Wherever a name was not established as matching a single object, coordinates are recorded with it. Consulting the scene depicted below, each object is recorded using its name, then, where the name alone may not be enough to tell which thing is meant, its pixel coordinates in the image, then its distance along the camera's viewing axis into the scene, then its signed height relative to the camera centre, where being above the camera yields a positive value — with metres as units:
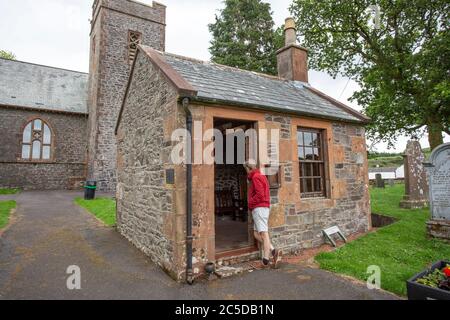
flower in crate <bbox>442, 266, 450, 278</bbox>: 3.48 -1.22
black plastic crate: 3.26 -1.44
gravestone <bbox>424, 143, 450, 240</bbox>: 6.86 -0.31
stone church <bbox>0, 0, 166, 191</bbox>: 18.64 +5.34
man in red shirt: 5.37 -0.56
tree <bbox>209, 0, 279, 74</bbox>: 21.86 +12.45
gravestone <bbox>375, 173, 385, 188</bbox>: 20.70 -0.15
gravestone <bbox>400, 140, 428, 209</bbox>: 11.03 +0.08
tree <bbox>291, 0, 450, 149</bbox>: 11.35 +6.48
